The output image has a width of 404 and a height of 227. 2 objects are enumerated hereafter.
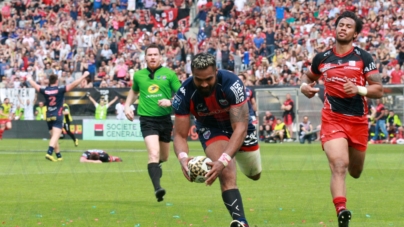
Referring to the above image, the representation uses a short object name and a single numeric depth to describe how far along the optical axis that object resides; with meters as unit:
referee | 14.66
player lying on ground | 23.91
